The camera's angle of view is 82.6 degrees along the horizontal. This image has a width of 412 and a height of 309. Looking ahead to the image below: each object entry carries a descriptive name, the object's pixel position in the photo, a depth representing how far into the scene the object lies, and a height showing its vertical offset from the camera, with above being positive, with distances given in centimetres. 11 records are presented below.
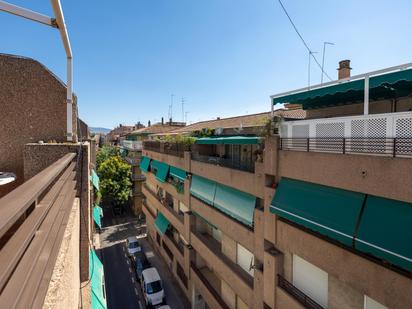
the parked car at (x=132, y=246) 2421 -1087
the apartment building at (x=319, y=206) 591 -212
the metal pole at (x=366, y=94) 689 +144
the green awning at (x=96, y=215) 1612 -521
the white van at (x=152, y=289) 1711 -1100
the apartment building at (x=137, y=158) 3588 -249
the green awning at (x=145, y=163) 2607 -235
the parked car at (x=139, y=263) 2112 -1150
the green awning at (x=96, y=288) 779 -531
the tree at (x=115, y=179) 3114 -497
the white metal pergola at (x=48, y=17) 519 +295
